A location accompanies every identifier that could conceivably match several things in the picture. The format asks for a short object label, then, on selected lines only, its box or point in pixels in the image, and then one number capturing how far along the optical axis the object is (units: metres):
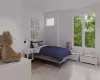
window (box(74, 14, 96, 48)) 3.43
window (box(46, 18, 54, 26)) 4.22
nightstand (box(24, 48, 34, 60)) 3.21
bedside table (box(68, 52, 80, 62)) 3.47
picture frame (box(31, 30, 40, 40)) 3.74
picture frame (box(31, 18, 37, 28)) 3.72
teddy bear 1.39
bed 2.73
